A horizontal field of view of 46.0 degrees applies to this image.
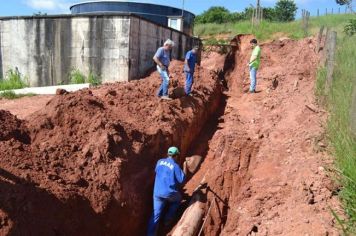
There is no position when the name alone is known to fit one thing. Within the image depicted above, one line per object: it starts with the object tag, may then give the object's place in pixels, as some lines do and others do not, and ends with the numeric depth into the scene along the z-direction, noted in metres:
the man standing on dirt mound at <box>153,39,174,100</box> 10.23
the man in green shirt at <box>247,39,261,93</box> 13.51
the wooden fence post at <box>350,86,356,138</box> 6.07
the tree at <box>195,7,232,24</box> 47.86
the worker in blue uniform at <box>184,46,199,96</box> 11.34
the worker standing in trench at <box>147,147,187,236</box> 7.41
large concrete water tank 22.83
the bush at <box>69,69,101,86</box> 14.16
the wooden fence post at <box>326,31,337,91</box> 9.96
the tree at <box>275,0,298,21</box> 47.69
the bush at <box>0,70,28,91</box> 14.46
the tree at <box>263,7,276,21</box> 46.11
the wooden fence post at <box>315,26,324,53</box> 14.93
